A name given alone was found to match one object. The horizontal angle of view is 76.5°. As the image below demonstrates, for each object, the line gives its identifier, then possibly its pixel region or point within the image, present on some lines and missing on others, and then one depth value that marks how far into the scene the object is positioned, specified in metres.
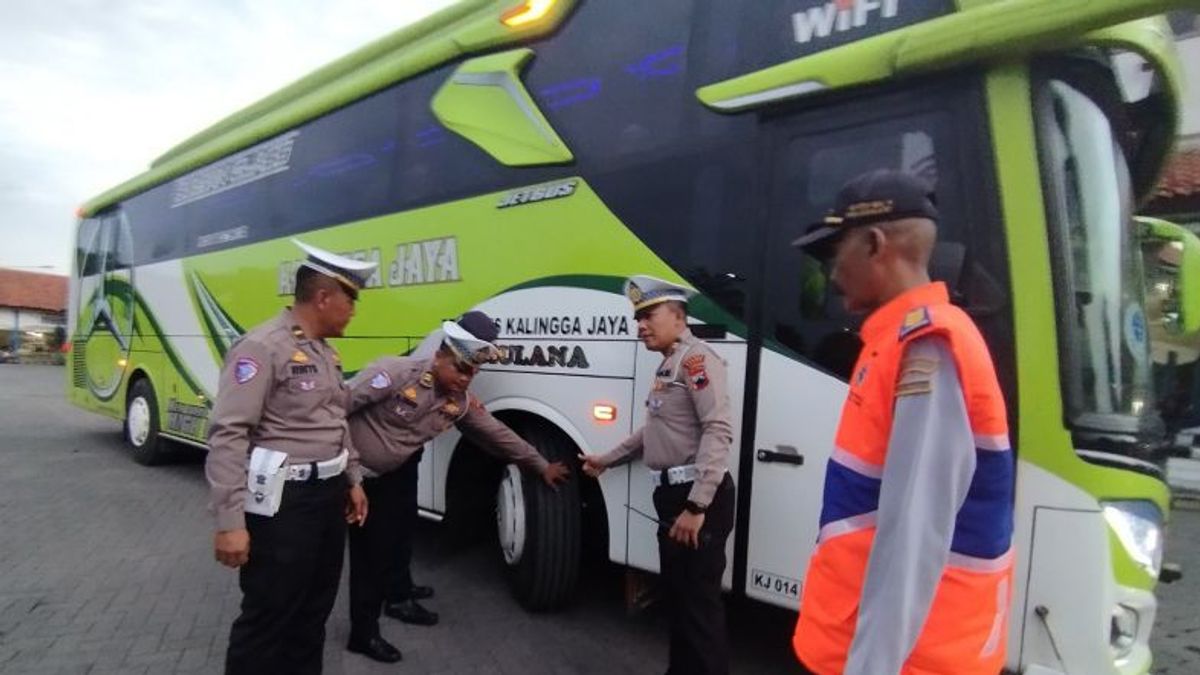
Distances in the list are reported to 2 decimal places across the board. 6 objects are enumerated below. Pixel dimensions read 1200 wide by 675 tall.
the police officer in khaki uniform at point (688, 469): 2.96
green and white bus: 2.50
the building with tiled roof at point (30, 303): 46.78
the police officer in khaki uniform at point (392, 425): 3.71
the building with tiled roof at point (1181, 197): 9.11
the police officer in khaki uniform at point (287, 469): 2.65
